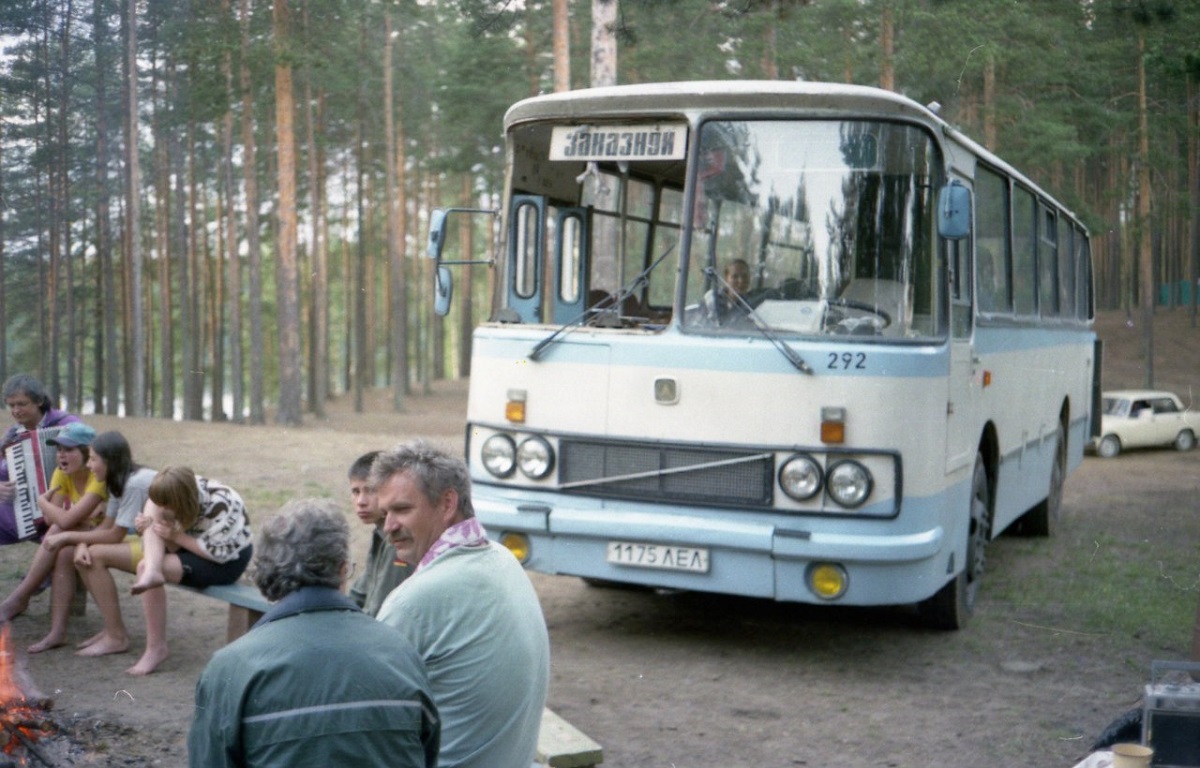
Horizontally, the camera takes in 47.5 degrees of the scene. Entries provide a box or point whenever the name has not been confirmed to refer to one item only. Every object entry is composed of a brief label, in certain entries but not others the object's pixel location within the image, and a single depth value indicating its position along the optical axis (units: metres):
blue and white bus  7.10
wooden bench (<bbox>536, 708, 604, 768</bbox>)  5.32
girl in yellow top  7.53
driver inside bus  7.36
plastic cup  3.89
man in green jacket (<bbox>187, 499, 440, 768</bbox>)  2.78
